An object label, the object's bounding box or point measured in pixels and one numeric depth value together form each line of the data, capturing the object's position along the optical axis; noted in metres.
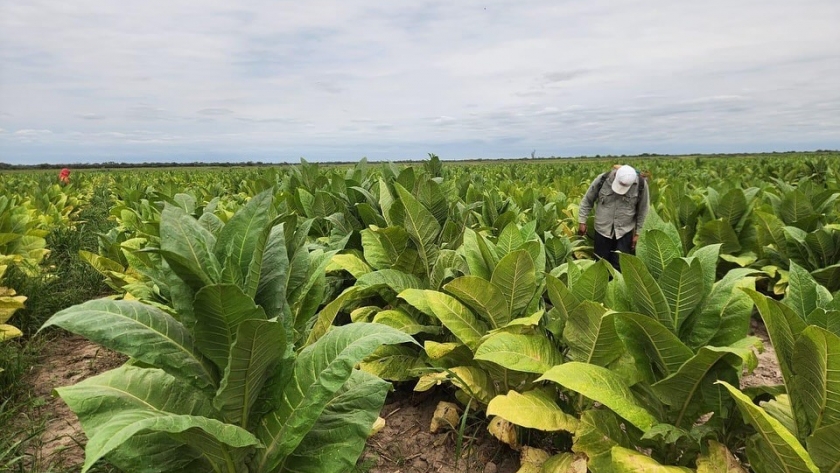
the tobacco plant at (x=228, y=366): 1.48
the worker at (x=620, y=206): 6.56
